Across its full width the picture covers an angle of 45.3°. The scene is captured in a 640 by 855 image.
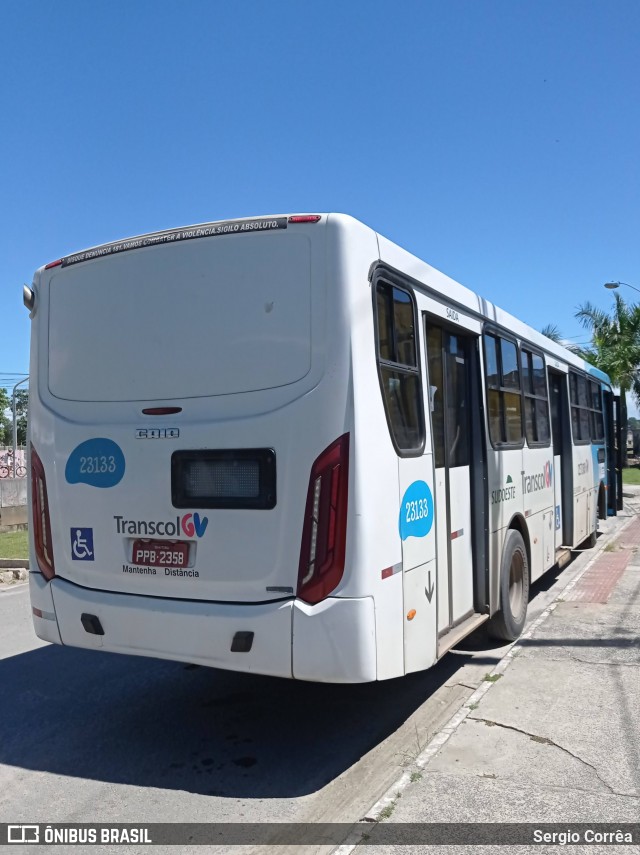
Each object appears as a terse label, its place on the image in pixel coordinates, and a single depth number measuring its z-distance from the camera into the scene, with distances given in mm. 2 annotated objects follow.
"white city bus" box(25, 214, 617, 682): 4281
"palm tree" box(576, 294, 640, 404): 34188
